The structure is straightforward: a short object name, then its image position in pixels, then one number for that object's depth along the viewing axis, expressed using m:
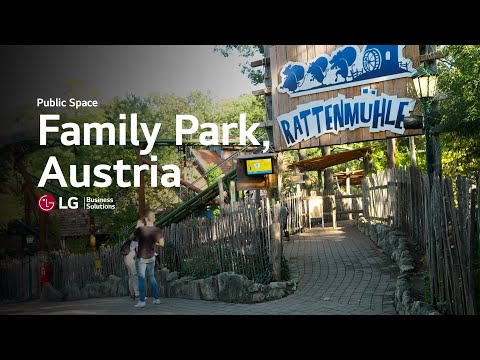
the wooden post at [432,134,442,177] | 5.58
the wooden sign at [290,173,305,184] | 11.65
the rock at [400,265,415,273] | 5.55
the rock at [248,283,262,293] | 5.74
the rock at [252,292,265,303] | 5.70
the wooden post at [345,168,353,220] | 15.57
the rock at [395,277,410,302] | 4.69
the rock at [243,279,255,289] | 5.80
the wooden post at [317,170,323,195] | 15.26
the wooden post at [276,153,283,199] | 9.77
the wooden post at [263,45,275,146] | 7.51
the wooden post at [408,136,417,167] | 12.18
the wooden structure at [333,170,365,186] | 16.05
